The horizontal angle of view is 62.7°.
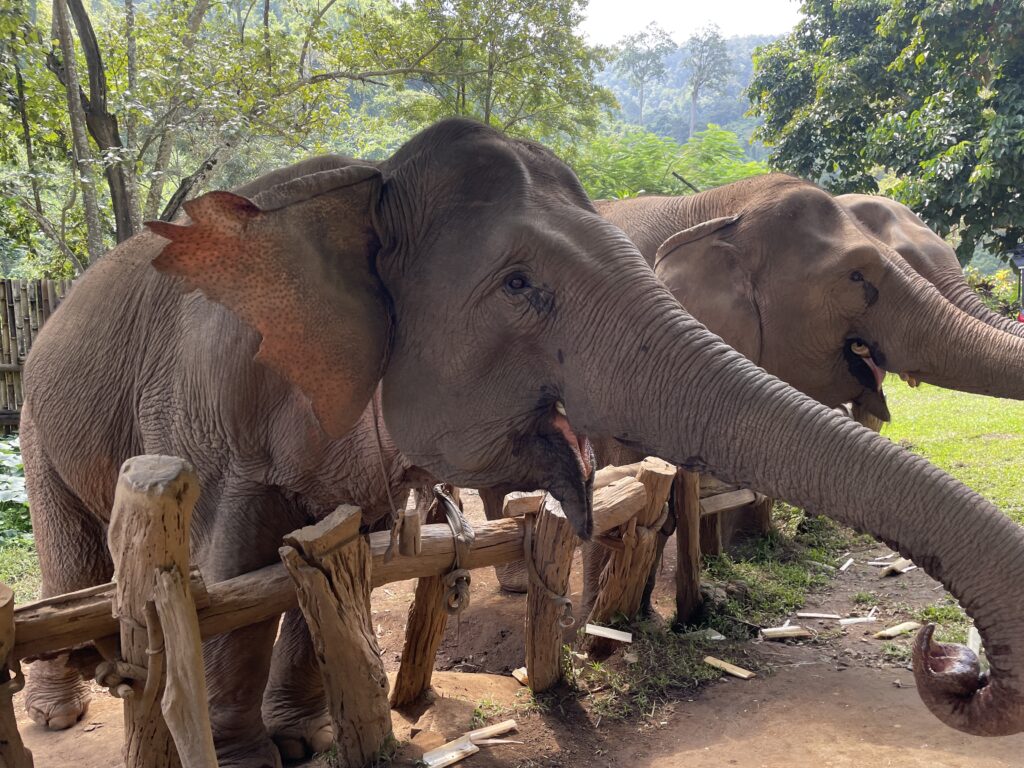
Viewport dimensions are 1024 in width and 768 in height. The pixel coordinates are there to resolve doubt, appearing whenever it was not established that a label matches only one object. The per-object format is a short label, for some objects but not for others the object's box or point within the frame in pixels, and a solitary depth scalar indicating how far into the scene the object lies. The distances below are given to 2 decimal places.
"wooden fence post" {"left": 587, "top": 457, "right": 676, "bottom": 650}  4.81
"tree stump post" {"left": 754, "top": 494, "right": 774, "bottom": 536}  7.30
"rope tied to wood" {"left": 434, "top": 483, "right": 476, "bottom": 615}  3.66
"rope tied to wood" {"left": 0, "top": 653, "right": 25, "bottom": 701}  2.41
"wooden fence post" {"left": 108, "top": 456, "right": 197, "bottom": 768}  2.22
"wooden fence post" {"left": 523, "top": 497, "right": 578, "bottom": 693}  4.23
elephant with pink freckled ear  1.74
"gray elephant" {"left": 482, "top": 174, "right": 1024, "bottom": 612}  4.77
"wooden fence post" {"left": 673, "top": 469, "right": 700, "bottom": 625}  5.40
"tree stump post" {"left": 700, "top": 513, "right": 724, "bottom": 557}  6.63
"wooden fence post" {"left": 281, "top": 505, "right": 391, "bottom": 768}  2.76
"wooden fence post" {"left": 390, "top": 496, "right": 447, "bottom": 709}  4.15
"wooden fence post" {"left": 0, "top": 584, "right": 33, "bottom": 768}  2.39
